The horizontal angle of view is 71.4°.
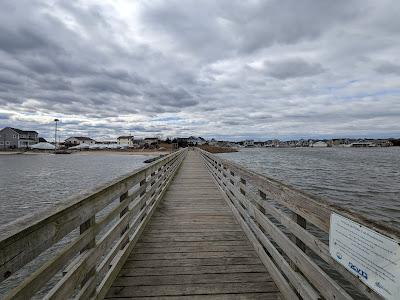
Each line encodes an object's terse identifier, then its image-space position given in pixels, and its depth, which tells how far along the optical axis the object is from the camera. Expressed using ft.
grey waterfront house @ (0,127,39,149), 328.08
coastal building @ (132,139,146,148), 492.21
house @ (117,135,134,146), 503.85
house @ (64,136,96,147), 499.10
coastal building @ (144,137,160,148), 538.30
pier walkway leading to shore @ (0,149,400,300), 5.23
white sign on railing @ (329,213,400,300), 4.48
